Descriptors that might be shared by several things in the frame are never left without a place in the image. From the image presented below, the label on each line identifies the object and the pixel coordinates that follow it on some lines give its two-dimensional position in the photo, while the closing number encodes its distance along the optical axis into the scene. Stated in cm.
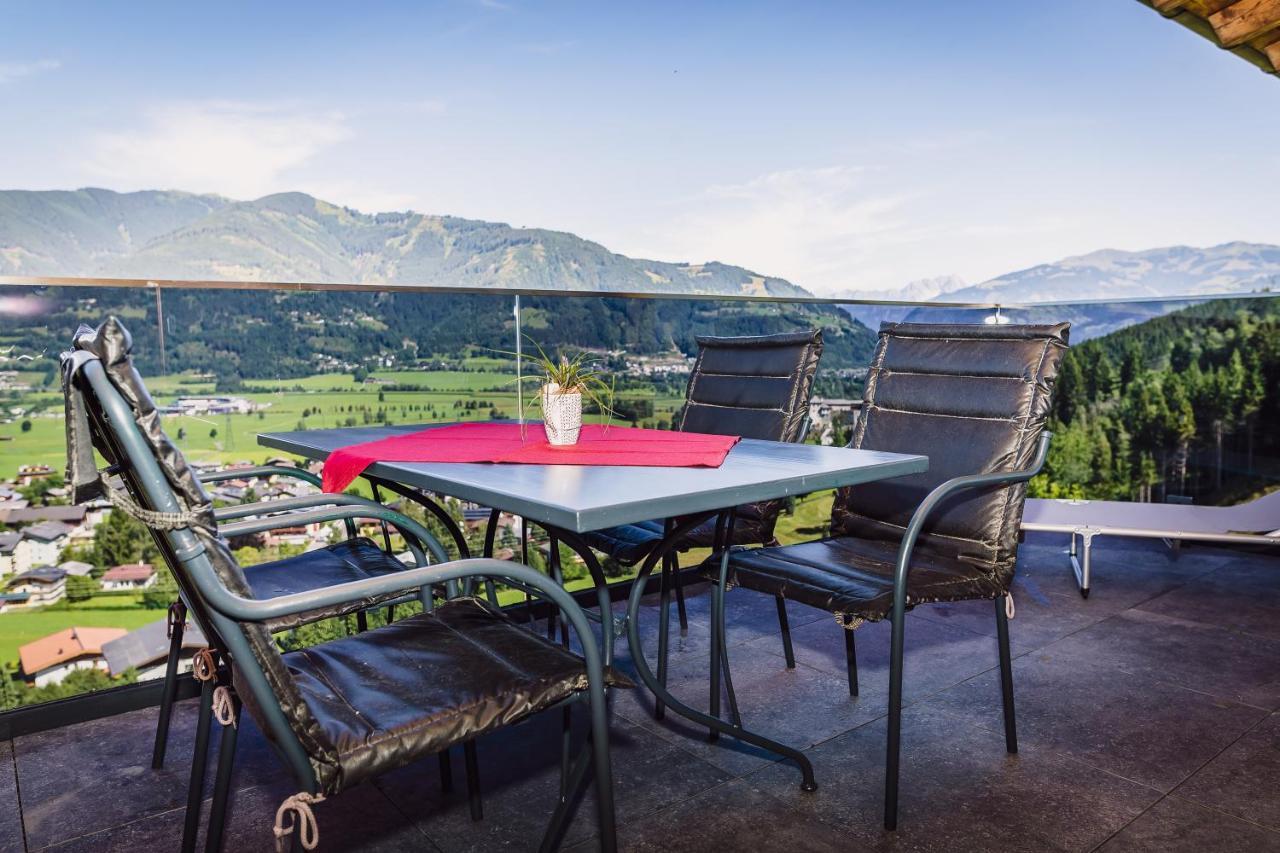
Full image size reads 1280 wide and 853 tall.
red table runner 197
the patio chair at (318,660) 114
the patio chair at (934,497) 206
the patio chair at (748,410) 277
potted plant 216
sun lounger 397
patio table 144
